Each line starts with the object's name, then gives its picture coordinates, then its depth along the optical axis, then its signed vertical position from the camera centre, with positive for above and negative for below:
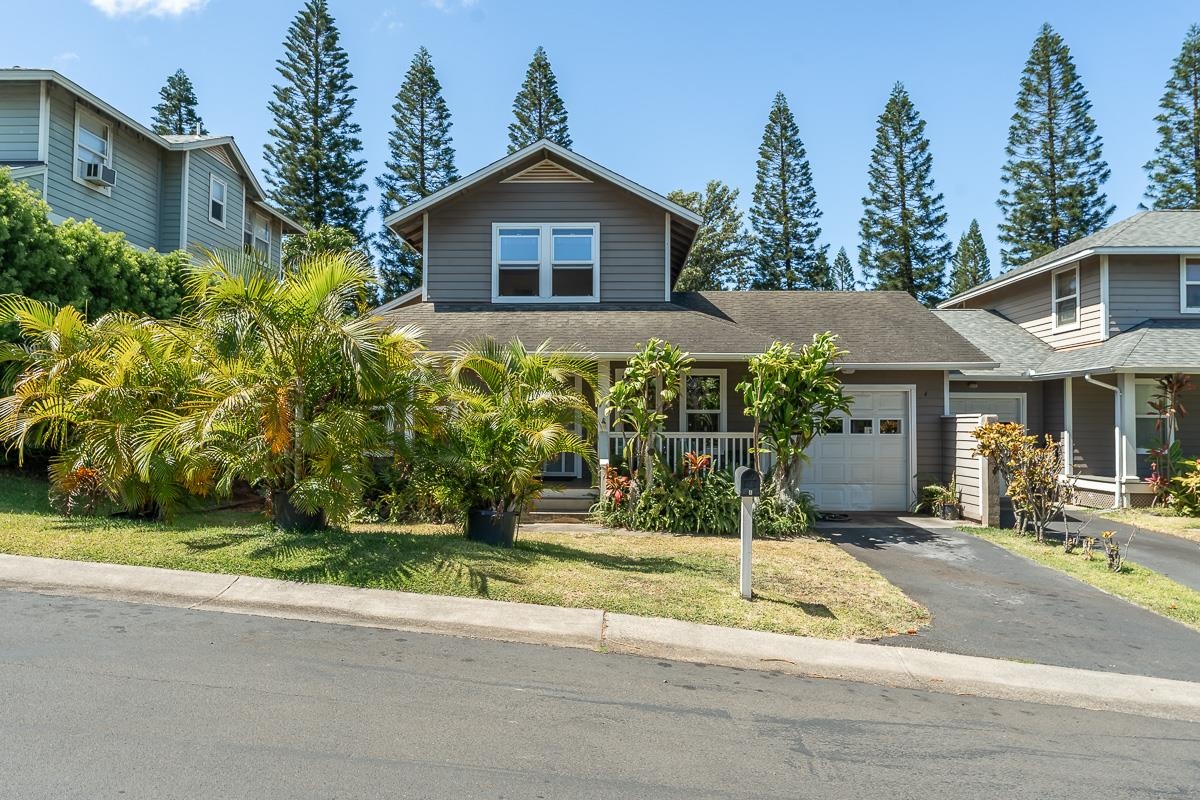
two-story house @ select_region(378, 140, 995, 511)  14.21 +2.24
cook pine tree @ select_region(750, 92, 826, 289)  40.22 +11.45
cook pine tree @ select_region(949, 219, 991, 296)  53.81 +11.76
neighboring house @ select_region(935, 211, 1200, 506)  15.41 +1.60
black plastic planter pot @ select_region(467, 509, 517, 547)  9.06 -1.41
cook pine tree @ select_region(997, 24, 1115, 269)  35.56 +12.91
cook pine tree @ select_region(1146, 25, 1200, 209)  33.44 +13.17
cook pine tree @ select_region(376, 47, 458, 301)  39.34 +13.74
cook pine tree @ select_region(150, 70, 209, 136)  39.94 +16.39
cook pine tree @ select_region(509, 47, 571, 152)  38.97 +16.28
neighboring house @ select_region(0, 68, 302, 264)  17.17 +6.53
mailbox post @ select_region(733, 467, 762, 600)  7.20 -0.86
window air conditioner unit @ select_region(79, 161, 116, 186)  18.36 +5.92
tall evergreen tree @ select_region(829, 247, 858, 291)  60.40 +12.39
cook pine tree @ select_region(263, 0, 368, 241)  36.34 +13.81
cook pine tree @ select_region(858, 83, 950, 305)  39.44 +11.48
